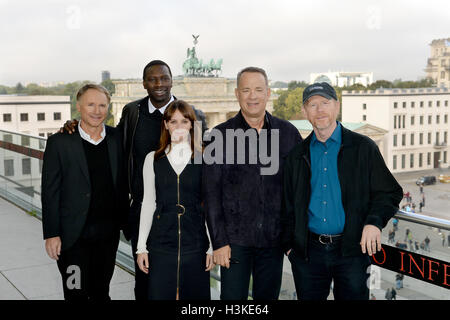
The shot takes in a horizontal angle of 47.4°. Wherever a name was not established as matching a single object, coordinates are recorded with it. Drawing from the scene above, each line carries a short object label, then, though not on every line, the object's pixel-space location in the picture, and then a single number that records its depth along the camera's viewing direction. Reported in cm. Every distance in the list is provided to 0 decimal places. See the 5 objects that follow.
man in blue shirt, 203
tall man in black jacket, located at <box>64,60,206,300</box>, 258
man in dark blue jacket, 221
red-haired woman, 223
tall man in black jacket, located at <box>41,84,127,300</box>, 237
